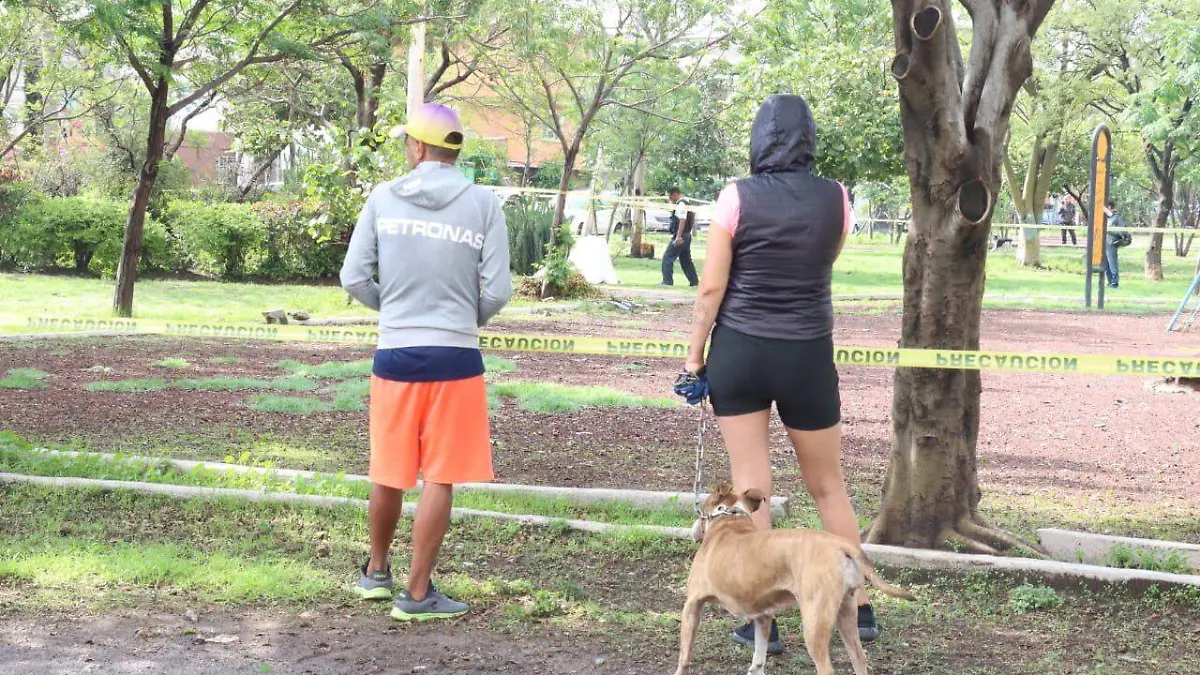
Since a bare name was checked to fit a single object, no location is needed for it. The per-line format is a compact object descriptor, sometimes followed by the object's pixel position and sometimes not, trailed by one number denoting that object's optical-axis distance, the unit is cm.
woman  411
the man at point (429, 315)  456
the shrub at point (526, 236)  2595
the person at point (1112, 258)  2661
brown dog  365
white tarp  2402
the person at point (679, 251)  2348
